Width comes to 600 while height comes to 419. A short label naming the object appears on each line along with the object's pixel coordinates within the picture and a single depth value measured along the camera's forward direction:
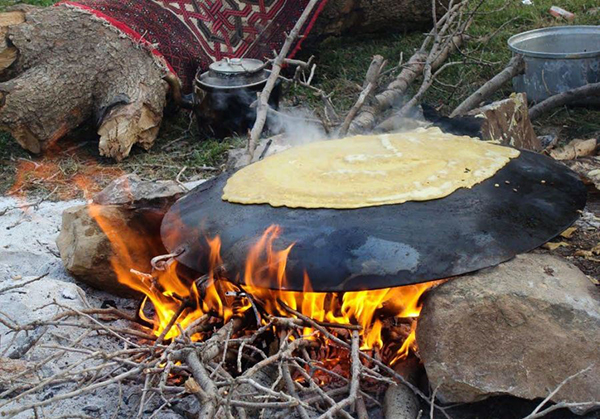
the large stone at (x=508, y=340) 2.23
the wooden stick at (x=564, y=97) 5.45
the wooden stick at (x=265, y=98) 4.15
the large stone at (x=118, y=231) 3.32
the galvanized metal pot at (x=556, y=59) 5.83
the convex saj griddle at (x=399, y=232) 2.37
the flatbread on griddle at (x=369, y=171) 2.71
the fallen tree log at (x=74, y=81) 5.59
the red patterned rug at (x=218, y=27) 6.70
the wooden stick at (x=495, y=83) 4.90
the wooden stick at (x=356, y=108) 4.16
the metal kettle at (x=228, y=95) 5.79
